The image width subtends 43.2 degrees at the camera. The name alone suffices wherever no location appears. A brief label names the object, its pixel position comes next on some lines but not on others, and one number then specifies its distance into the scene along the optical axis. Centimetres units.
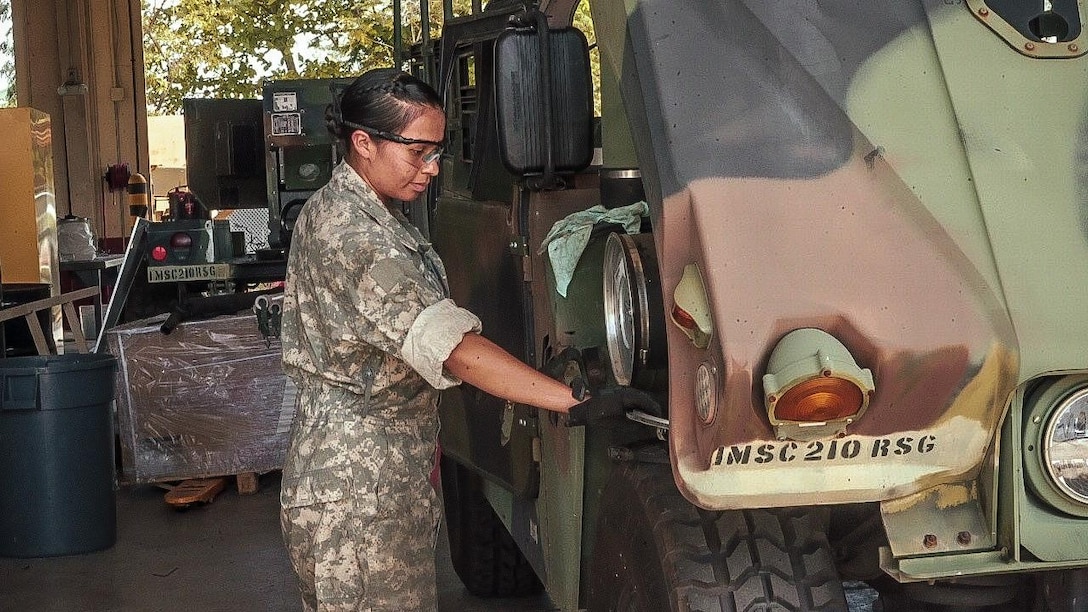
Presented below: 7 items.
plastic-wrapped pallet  716
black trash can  623
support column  1457
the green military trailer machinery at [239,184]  792
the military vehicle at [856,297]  208
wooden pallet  718
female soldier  301
